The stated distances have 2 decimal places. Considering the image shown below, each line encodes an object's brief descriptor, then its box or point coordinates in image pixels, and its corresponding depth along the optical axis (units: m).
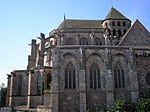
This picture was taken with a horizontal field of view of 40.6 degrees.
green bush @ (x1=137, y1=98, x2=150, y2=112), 18.25
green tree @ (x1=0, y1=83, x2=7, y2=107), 39.92
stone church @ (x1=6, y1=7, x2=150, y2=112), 20.47
